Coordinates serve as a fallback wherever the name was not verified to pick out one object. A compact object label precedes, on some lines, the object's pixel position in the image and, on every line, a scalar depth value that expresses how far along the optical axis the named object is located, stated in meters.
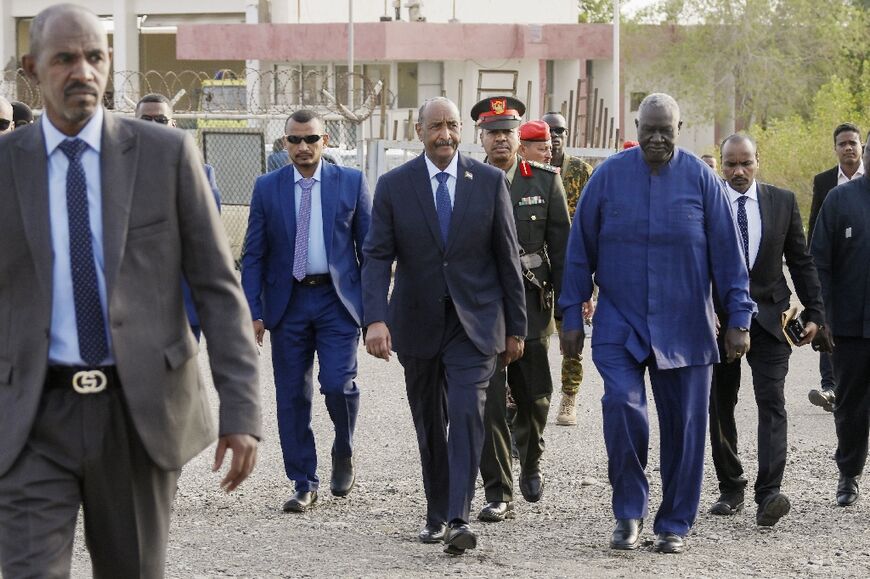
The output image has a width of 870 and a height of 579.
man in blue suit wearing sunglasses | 8.77
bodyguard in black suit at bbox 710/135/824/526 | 8.38
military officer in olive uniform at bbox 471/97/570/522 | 8.83
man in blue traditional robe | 7.55
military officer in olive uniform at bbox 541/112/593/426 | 11.23
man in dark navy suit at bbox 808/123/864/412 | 12.45
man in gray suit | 4.31
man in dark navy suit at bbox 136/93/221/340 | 9.01
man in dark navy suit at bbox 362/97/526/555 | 7.72
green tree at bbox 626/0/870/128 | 53.59
